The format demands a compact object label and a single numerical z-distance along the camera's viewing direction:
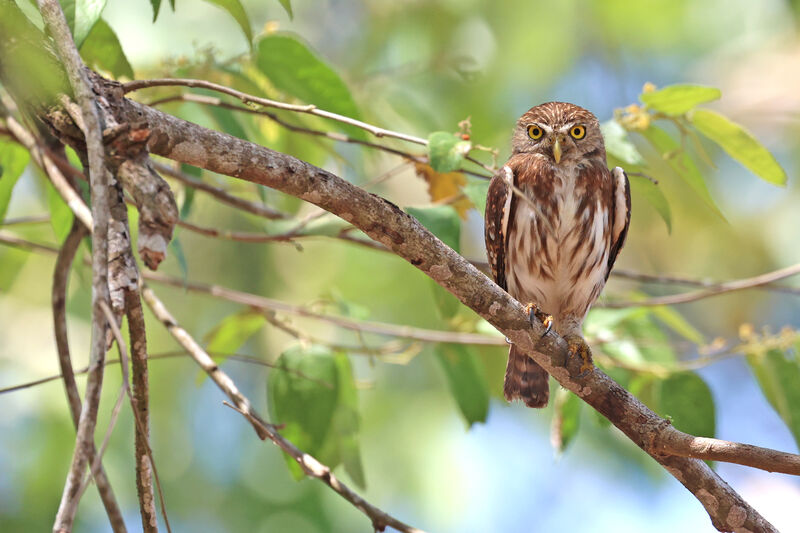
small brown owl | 7.87
